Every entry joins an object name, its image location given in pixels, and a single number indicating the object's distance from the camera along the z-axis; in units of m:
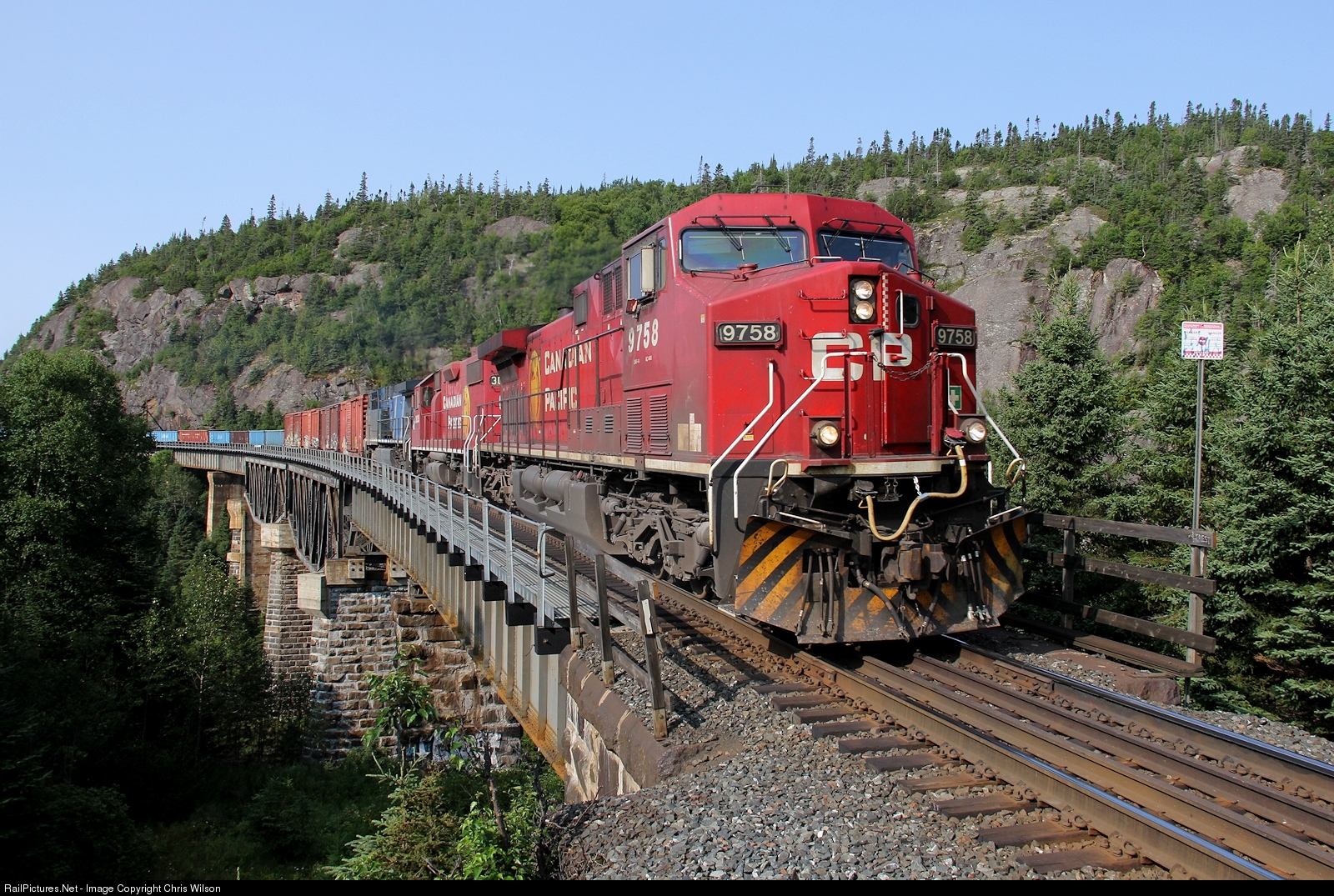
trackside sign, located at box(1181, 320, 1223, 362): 9.09
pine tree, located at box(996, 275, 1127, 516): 16.25
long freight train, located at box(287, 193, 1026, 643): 7.24
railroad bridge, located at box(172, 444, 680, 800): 7.05
